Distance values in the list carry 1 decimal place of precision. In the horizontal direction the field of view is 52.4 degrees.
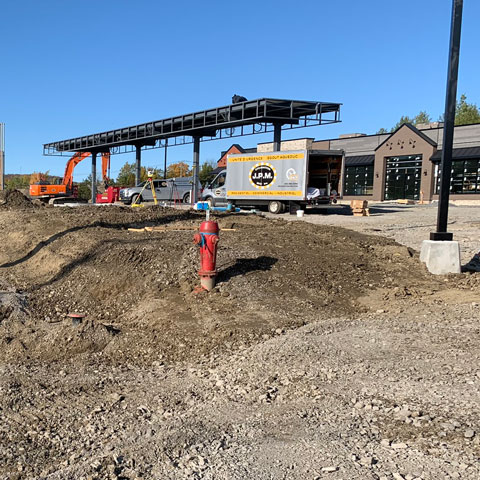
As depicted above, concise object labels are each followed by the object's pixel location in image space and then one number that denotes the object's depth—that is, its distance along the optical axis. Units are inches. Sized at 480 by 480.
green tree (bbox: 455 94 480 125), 2396.7
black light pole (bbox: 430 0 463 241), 330.6
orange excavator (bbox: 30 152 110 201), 1511.7
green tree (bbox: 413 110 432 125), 3161.4
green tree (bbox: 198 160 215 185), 2244.8
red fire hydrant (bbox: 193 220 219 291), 273.1
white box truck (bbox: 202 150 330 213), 907.4
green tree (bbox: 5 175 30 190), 2522.1
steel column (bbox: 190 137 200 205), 1245.1
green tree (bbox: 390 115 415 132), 3119.8
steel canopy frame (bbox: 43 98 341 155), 1137.4
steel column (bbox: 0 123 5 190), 1269.1
